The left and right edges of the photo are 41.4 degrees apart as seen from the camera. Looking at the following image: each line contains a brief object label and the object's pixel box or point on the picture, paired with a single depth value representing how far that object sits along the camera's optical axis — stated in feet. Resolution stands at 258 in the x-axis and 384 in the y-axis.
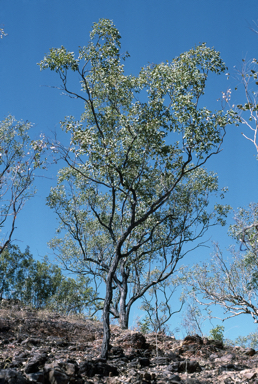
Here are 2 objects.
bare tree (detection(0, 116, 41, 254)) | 48.88
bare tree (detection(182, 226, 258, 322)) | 74.02
